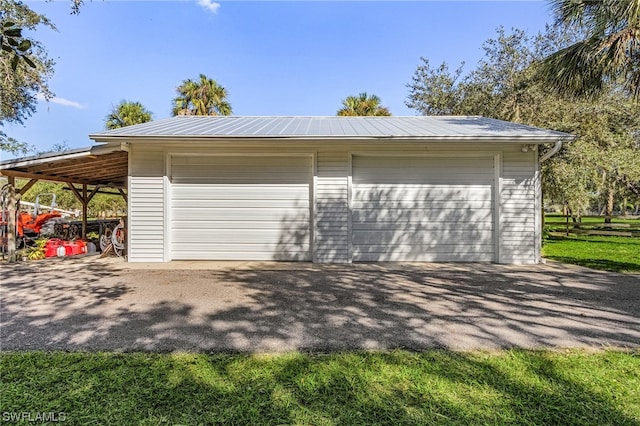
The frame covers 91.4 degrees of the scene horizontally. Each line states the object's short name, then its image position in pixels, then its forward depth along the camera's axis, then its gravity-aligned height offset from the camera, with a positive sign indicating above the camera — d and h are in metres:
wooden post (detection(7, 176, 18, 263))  7.16 -0.16
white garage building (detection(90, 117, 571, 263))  7.03 +0.39
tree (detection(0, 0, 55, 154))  9.05 +5.14
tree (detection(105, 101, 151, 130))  16.86 +5.59
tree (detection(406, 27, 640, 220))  9.80 +4.02
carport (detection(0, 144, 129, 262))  6.82 +1.20
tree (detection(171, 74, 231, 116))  16.59 +6.43
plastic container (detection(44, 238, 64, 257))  7.94 -0.81
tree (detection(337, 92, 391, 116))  17.30 +6.23
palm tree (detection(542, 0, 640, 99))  5.79 +3.31
